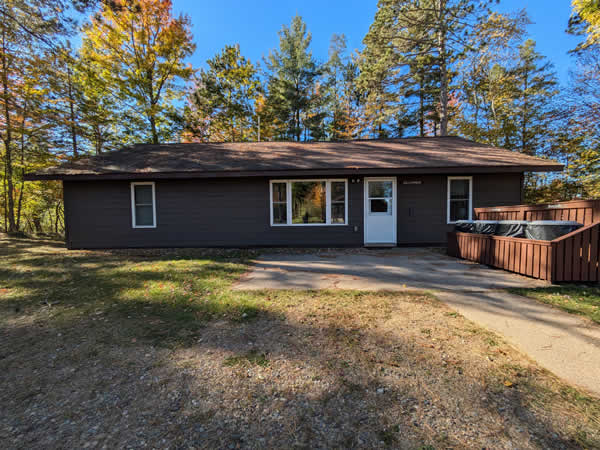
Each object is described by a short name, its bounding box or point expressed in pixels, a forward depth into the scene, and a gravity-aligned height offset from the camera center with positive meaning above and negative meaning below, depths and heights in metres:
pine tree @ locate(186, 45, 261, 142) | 17.36 +8.30
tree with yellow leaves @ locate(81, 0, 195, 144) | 13.91 +9.19
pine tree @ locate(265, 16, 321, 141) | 17.86 +10.05
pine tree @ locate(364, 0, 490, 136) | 12.08 +8.87
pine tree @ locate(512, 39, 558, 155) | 13.60 +6.42
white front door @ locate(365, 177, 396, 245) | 8.18 +0.04
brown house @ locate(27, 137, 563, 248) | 8.09 +0.32
